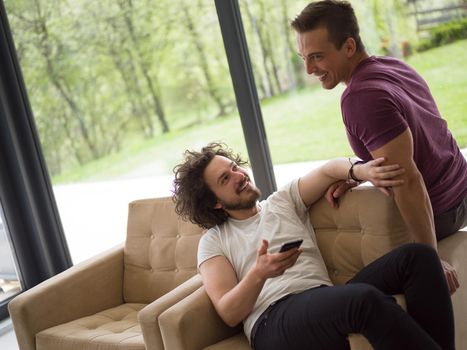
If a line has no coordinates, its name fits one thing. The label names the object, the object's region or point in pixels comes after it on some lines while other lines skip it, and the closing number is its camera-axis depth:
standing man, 2.21
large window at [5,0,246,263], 4.00
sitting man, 2.06
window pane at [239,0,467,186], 3.26
